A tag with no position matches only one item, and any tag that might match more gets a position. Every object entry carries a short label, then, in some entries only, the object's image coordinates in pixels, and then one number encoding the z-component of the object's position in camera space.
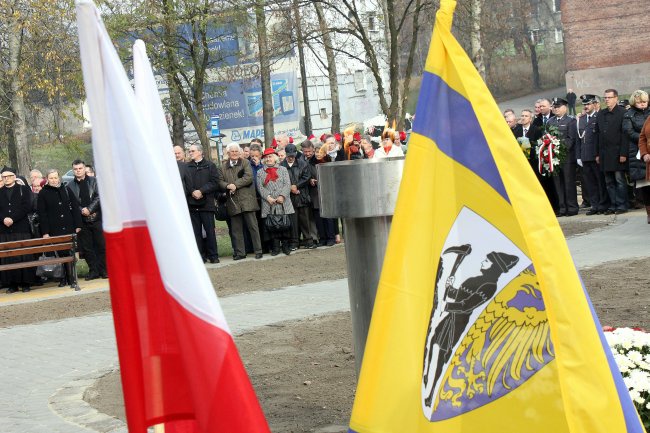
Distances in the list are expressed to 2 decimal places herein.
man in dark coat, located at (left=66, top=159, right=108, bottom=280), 18.14
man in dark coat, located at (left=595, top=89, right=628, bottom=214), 18.62
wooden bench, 16.62
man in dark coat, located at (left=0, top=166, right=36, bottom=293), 17.80
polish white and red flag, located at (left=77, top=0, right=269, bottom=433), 3.33
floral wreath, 19.50
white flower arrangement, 4.99
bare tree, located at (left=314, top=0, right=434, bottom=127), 22.84
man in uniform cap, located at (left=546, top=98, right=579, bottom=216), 19.73
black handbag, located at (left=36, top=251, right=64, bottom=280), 17.47
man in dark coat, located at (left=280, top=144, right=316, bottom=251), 18.78
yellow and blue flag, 3.25
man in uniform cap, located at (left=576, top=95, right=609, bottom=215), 19.31
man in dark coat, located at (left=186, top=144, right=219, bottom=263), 18.36
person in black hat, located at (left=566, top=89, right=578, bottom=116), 36.62
